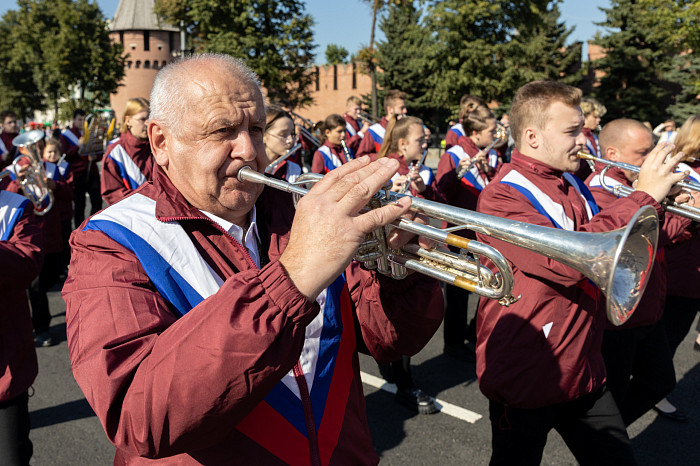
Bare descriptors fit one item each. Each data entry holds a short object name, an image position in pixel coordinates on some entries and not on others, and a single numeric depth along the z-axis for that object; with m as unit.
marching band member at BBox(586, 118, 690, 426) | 3.45
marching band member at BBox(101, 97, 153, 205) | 6.12
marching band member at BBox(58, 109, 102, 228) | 9.91
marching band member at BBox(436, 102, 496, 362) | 5.52
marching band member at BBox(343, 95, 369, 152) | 11.17
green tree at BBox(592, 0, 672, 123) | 29.45
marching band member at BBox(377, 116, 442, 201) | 5.15
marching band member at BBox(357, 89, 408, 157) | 8.66
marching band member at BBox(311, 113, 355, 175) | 7.76
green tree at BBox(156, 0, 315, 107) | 24.39
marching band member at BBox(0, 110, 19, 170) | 11.06
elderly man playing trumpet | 1.16
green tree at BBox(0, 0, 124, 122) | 36.38
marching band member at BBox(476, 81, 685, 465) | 2.60
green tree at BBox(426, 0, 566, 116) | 25.05
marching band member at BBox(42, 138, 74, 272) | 7.48
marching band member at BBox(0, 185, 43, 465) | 2.73
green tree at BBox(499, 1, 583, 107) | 30.75
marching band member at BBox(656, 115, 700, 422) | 4.16
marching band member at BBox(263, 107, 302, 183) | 5.14
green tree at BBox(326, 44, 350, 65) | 66.31
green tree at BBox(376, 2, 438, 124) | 33.56
